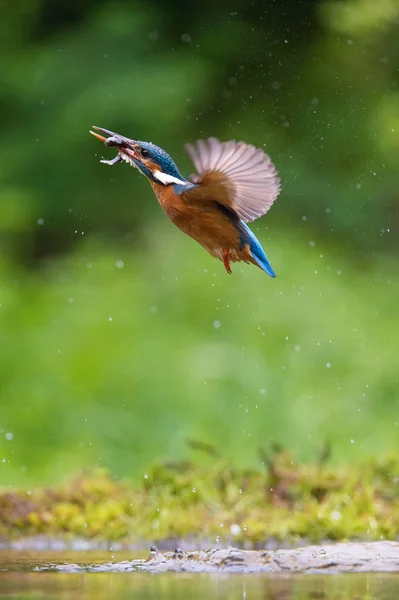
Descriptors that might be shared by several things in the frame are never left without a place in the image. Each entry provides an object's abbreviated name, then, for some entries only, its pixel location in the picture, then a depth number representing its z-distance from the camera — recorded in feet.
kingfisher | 17.28
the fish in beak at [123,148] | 17.51
